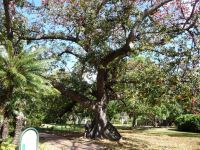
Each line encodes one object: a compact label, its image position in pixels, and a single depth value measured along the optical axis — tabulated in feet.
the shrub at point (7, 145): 16.34
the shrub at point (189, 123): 55.28
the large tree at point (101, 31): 26.80
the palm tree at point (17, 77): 16.87
